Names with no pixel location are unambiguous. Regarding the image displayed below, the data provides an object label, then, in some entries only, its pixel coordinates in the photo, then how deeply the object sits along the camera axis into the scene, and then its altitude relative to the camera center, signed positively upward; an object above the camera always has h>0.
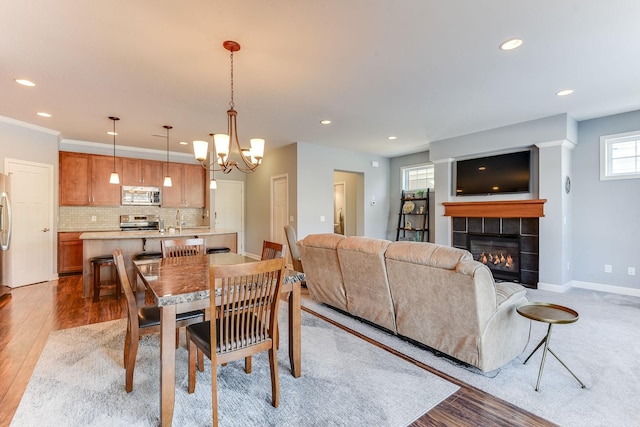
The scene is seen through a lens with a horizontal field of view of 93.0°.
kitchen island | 4.32 -0.48
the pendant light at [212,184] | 5.89 +0.55
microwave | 6.52 +0.38
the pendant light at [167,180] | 4.99 +0.58
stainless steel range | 6.54 -0.21
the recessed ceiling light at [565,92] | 3.60 +1.46
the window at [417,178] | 7.19 +0.87
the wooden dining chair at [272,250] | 2.67 -0.34
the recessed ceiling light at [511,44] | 2.53 +1.44
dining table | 1.69 -0.50
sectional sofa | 2.17 -0.69
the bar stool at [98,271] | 4.15 -0.81
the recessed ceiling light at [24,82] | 3.23 +1.41
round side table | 2.04 -0.71
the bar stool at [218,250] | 4.91 -0.60
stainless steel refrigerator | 4.07 -0.14
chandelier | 2.61 +0.62
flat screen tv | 5.01 +0.69
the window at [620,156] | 4.35 +0.85
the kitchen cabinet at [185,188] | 6.96 +0.59
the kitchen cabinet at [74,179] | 5.83 +0.65
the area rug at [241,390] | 1.81 -1.21
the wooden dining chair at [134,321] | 1.90 -0.74
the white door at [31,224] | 4.73 -0.18
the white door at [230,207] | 7.82 +0.16
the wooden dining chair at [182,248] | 3.12 -0.37
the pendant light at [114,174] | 4.55 +0.61
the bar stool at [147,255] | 4.35 -0.62
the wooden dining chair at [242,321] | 1.67 -0.65
